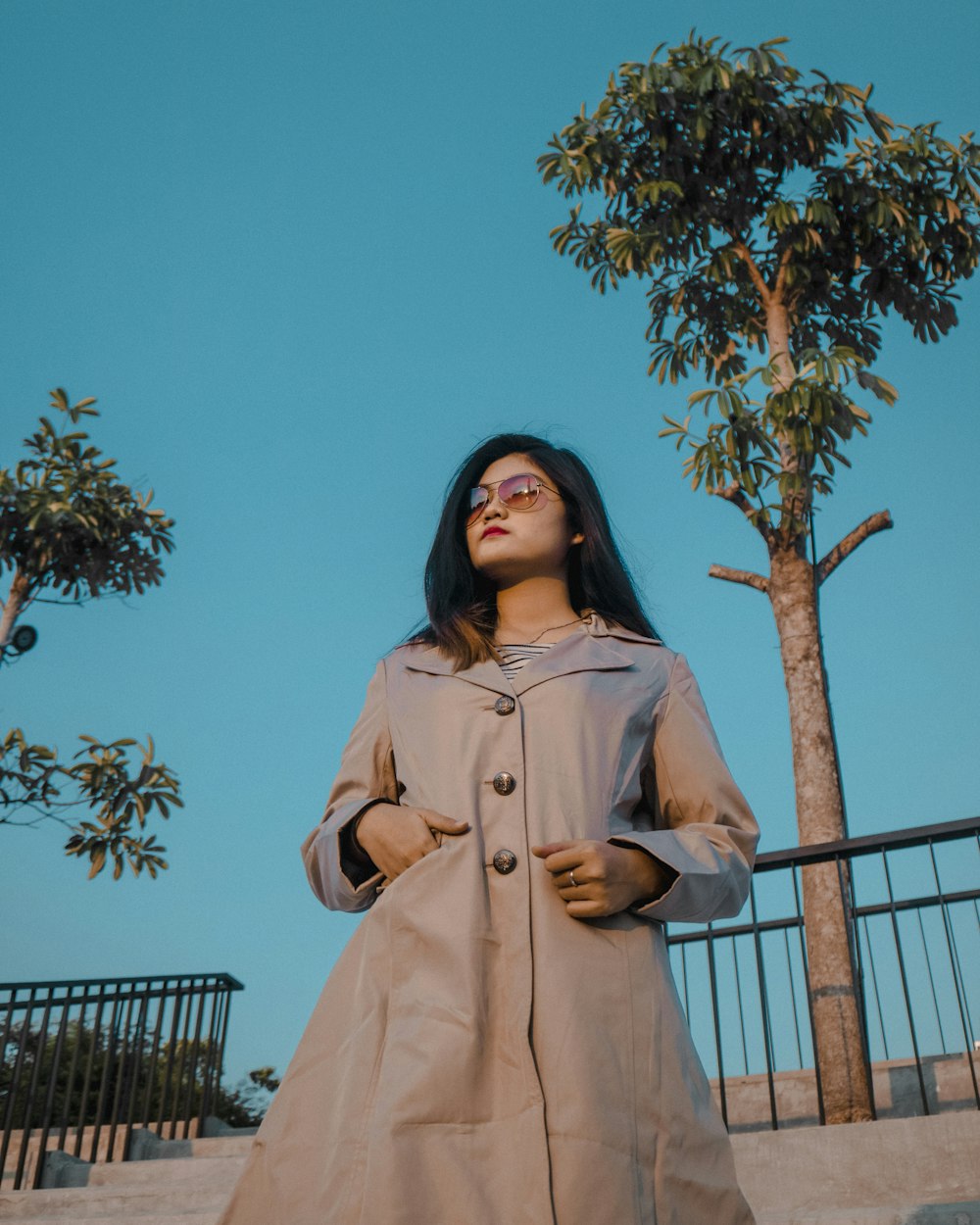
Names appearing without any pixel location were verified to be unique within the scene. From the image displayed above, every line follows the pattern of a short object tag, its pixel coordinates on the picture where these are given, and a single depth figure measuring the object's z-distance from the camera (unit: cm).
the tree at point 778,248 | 753
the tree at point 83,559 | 833
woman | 141
